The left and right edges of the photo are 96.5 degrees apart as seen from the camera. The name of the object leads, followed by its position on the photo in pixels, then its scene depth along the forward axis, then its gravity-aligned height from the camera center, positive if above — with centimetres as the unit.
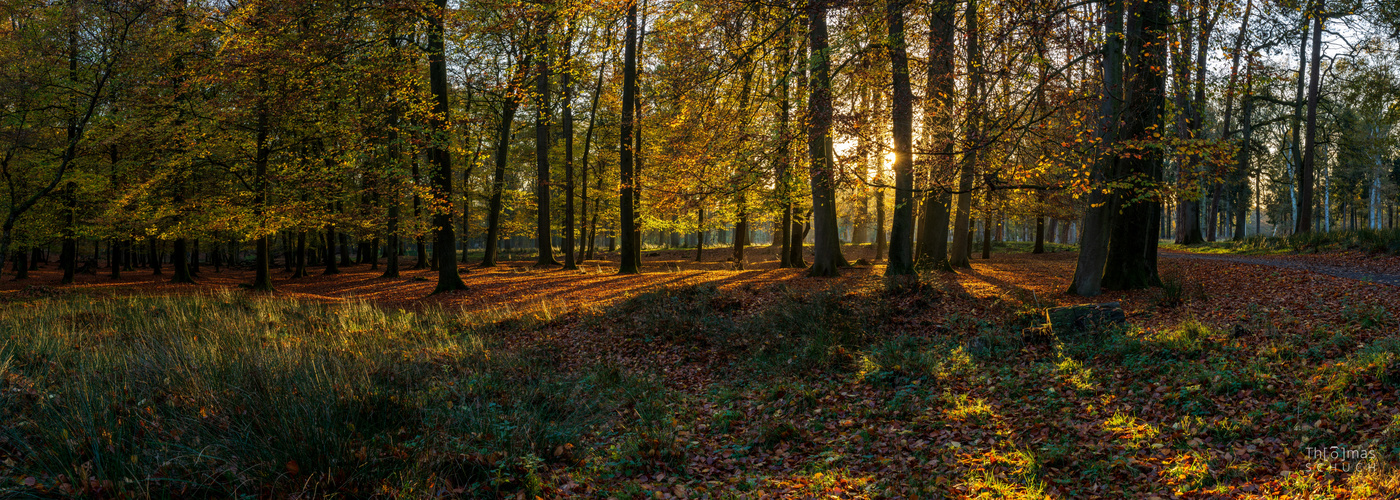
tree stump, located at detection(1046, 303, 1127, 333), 865 -111
